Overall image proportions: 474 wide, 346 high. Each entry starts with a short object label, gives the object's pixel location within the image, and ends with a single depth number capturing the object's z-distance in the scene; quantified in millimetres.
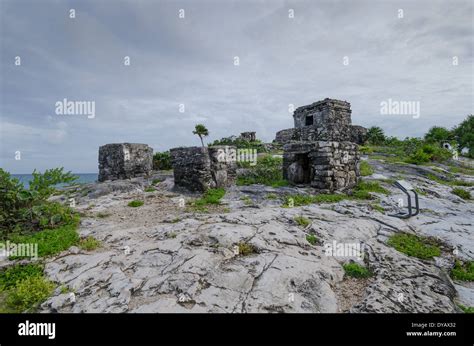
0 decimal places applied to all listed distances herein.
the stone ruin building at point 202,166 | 10695
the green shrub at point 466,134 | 34719
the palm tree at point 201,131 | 20484
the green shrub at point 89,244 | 5411
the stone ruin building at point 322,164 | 10133
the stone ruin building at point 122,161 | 13923
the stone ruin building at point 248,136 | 27147
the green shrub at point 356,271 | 4344
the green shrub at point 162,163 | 18375
